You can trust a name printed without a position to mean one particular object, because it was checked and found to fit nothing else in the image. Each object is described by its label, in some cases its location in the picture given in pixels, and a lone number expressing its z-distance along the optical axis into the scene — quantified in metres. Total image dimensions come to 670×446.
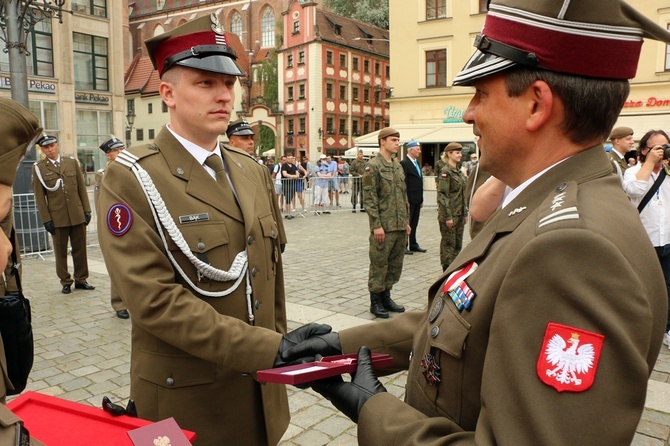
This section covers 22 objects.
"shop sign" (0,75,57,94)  28.91
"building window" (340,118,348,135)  50.56
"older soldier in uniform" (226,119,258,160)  8.51
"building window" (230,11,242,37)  63.63
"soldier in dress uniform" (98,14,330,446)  2.03
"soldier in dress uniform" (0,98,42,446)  1.63
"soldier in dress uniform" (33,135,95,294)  7.86
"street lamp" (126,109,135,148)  28.03
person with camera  5.40
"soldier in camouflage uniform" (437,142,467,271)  8.53
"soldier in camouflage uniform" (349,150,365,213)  18.53
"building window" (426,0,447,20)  29.34
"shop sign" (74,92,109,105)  32.70
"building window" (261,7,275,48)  61.24
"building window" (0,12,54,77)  29.08
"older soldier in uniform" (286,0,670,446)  0.99
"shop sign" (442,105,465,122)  29.38
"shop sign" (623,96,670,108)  24.69
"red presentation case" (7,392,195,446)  1.65
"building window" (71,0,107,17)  31.64
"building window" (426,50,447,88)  29.55
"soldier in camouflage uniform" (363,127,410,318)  6.56
